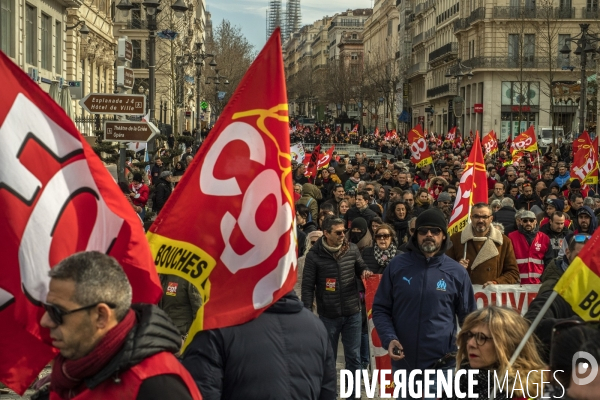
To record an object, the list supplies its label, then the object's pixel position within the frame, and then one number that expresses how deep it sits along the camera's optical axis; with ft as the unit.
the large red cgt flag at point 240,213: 13.08
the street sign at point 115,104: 39.60
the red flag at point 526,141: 83.37
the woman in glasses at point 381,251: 28.22
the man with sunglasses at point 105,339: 9.22
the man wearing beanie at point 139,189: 53.33
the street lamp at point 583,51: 74.79
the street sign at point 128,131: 40.98
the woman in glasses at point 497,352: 13.48
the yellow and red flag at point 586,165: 62.03
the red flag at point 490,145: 92.99
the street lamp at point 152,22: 52.85
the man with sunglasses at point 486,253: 26.20
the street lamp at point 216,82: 144.21
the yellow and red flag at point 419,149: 74.95
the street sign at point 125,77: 43.37
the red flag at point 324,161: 78.23
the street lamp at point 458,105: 137.12
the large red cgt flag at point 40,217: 11.63
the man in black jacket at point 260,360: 12.69
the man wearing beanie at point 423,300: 19.52
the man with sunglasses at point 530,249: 30.76
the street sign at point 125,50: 45.37
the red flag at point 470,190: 32.14
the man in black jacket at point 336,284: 26.40
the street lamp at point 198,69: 112.27
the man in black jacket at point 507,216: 39.58
